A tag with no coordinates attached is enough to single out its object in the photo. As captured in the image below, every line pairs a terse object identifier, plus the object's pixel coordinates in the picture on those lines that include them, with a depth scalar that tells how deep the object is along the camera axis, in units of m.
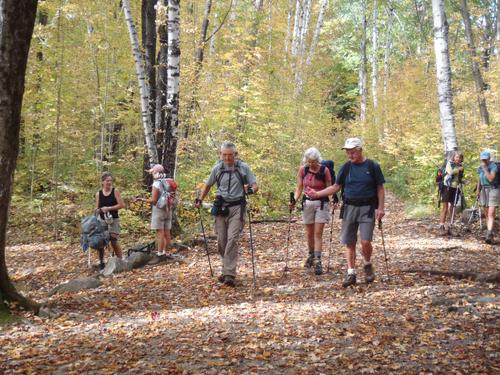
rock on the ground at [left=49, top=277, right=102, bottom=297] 8.28
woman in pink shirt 8.20
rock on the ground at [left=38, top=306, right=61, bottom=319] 6.45
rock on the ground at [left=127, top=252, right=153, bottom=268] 9.69
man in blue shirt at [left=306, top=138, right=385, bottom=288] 6.98
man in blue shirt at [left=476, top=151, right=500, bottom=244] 10.62
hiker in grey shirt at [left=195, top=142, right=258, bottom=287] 7.65
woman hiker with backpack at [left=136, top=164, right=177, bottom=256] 9.43
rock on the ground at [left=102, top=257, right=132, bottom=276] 9.45
